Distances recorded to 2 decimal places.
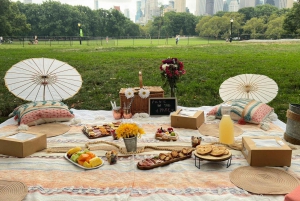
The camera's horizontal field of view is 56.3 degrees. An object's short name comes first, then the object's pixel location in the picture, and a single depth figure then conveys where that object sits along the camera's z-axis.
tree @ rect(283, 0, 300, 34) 27.31
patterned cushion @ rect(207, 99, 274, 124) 3.60
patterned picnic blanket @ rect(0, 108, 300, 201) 1.94
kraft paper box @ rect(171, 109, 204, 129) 3.37
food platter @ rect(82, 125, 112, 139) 3.12
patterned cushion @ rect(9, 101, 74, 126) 3.63
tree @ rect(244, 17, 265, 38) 40.28
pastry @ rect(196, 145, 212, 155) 2.29
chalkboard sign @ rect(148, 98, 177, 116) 4.05
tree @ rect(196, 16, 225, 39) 44.03
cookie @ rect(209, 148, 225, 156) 2.27
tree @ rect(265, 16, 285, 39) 36.47
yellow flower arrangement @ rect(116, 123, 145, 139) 2.40
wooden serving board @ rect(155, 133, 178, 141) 3.00
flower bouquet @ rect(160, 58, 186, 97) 4.05
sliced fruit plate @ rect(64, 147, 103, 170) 2.33
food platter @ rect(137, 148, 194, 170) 2.32
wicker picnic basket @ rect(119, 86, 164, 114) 4.16
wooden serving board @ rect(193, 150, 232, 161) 2.23
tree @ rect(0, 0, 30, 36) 29.09
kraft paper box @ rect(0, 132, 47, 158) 2.54
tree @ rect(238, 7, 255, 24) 53.16
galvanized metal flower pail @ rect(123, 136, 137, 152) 2.55
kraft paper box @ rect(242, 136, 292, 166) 2.28
